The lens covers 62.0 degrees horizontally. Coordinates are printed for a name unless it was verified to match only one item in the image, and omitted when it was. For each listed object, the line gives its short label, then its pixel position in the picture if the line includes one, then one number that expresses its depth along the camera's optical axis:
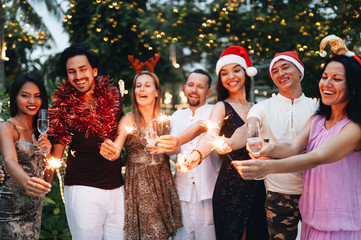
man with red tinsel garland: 2.69
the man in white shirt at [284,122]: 2.50
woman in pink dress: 1.99
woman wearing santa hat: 2.72
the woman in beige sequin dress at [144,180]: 2.82
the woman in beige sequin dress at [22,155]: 2.67
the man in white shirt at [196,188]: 3.04
